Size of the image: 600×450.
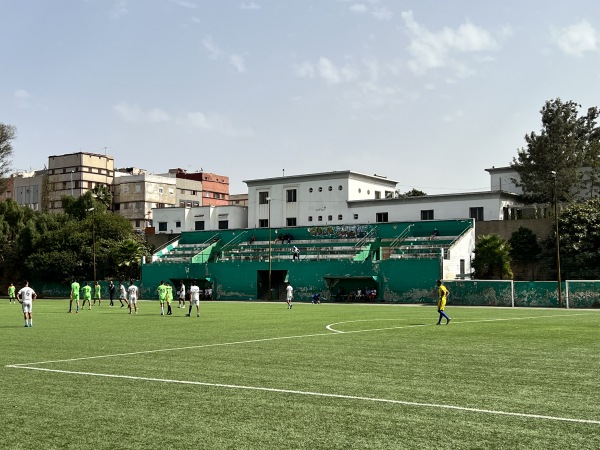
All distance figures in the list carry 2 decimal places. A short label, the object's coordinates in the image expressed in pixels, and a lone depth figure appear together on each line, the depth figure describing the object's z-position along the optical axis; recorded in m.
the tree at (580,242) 60.84
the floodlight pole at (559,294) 51.43
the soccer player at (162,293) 40.59
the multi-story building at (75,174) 127.00
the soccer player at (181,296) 46.35
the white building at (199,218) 94.81
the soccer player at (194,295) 39.66
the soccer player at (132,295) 44.81
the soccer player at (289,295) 50.89
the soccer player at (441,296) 29.36
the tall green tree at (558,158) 76.25
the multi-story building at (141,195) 122.00
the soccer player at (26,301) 31.16
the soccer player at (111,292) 59.34
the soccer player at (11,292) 65.12
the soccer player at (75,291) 44.97
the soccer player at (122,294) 54.08
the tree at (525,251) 67.75
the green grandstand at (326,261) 65.44
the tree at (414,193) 102.96
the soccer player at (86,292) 51.29
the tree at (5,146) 98.50
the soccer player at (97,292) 59.01
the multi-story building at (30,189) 132.50
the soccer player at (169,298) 40.84
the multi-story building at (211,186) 139.62
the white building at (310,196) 86.75
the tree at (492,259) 64.31
